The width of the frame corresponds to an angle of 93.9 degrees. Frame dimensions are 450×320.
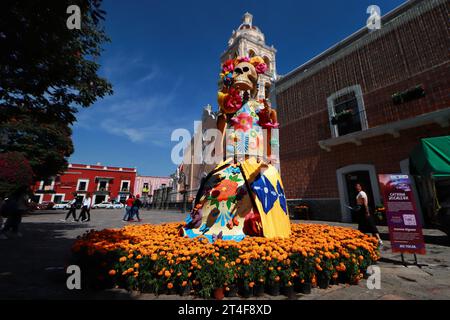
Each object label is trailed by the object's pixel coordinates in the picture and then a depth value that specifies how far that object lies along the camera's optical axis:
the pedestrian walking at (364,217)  5.44
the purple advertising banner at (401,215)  4.04
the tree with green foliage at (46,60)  3.33
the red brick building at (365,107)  8.98
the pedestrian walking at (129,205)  12.00
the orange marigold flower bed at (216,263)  2.55
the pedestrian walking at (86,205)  12.01
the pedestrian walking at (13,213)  6.81
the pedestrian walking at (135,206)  12.45
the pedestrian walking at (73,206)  12.35
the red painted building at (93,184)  39.12
